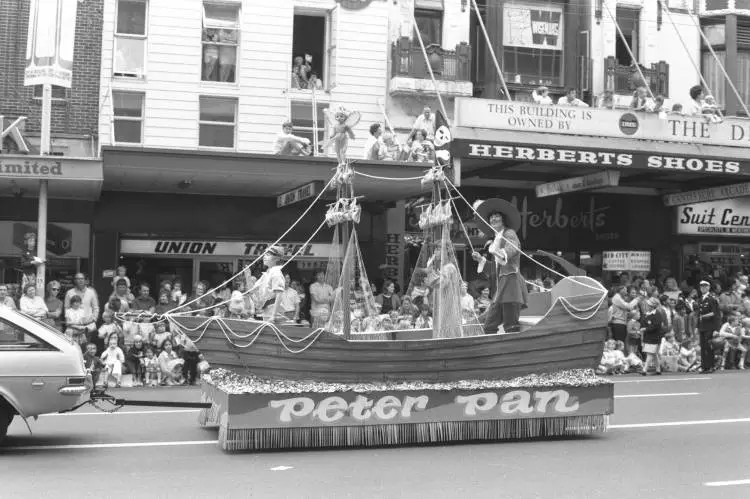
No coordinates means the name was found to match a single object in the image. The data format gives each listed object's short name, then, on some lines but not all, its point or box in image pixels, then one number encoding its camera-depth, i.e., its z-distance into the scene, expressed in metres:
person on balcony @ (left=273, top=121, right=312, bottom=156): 21.22
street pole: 18.77
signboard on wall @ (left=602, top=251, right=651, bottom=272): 25.97
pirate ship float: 10.71
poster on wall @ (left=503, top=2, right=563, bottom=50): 27.62
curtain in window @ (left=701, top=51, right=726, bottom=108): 29.53
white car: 10.25
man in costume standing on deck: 11.63
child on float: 11.46
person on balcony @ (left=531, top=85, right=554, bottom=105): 24.29
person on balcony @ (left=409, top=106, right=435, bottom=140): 22.95
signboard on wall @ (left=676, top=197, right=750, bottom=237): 29.31
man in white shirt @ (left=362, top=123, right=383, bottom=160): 21.20
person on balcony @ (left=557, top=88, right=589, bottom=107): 24.17
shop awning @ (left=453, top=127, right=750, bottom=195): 22.77
